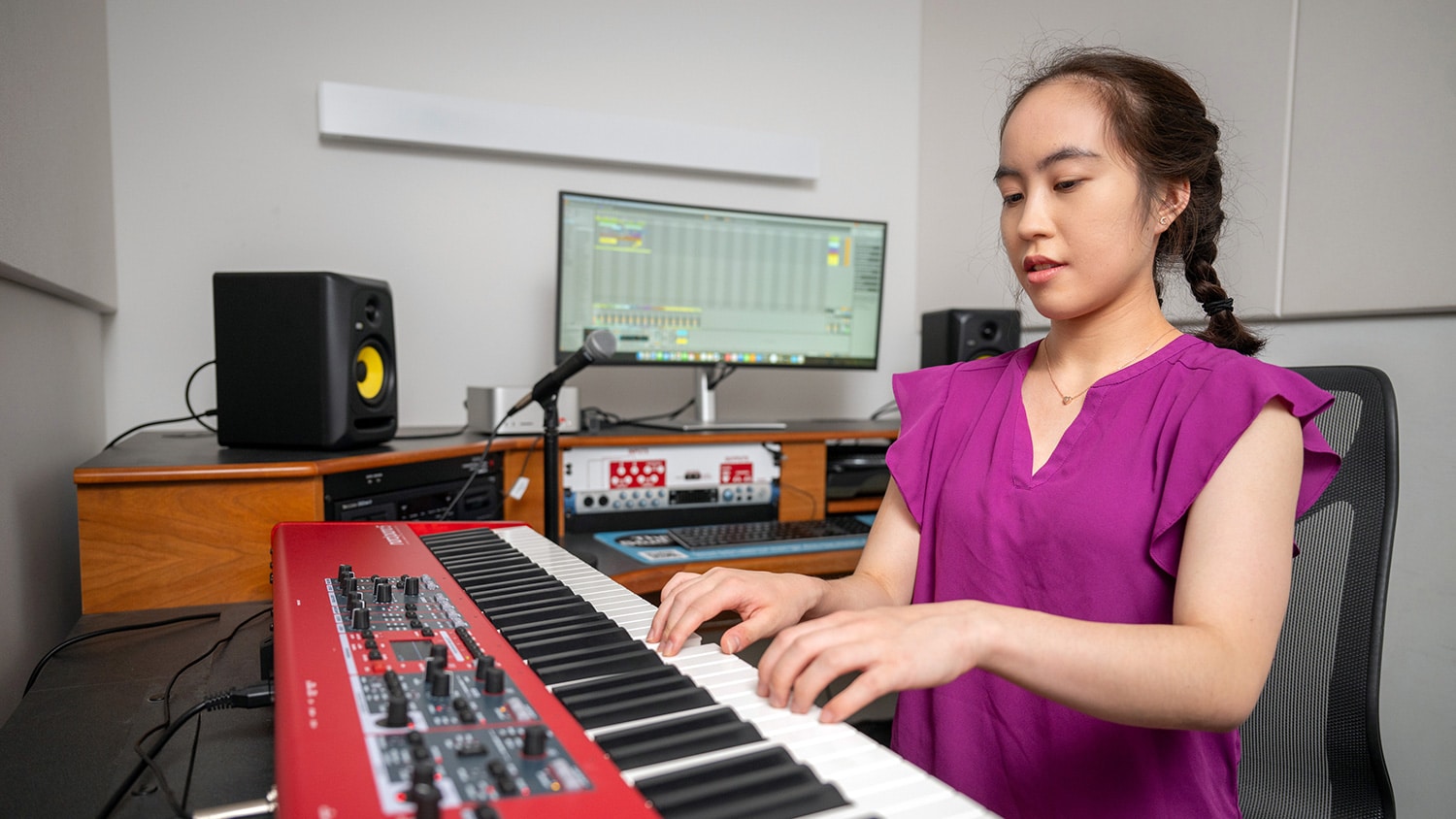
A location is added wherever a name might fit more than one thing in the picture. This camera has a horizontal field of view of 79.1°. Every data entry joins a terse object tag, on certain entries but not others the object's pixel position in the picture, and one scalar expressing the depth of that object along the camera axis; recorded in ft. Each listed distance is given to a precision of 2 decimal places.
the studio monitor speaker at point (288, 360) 4.84
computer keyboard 5.73
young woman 2.12
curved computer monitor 6.43
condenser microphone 4.37
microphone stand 5.10
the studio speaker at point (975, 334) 7.09
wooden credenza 3.88
